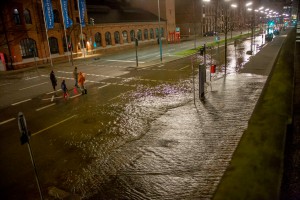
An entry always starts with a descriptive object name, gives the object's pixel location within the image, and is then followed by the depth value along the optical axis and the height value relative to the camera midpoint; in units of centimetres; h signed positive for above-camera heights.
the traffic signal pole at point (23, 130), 632 -196
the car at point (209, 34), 8156 +83
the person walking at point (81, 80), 1655 -219
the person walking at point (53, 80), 1736 -219
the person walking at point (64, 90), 1617 -269
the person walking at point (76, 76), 1775 -207
